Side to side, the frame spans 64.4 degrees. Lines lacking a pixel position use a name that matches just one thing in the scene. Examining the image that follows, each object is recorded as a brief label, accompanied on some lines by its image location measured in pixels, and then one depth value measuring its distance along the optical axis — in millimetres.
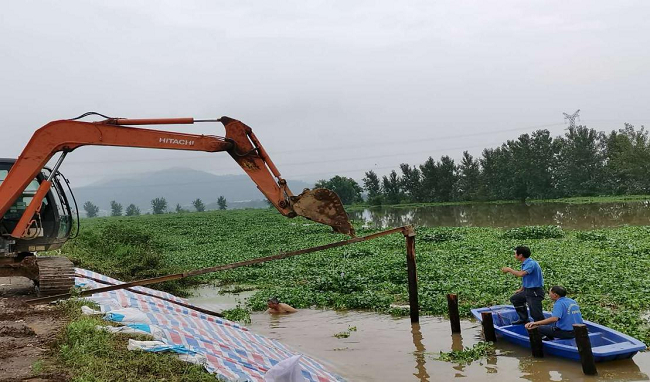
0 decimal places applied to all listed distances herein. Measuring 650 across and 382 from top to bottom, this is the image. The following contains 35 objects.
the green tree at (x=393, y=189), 83500
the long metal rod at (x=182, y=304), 12348
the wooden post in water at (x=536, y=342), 9086
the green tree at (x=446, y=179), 77375
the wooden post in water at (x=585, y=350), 8023
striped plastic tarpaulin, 7277
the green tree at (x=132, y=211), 121075
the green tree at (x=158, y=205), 118188
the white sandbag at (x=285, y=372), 6504
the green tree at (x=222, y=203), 112625
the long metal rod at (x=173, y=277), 9781
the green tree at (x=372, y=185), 87688
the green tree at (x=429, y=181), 78625
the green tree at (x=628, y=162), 58469
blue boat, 8234
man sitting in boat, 8852
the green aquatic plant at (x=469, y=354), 9416
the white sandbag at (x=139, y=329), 8095
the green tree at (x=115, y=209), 130750
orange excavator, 8727
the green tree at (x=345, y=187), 91438
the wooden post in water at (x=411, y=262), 10875
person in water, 14188
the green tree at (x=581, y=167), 64938
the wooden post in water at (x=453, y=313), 10806
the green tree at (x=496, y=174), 69250
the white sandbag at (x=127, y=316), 9023
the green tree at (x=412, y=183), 80812
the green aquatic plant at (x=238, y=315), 13652
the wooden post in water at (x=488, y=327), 10084
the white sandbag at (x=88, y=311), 9398
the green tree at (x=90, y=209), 145288
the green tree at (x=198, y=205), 121625
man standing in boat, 9484
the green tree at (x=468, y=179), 75250
